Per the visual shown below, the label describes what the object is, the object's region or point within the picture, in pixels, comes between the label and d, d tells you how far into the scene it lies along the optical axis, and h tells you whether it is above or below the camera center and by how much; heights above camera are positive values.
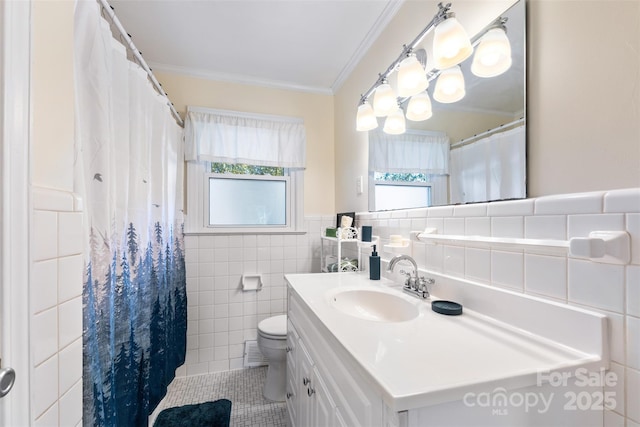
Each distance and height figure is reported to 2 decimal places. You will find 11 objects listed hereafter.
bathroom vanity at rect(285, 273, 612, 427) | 0.53 -0.34
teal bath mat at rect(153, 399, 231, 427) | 1.55 -1.22
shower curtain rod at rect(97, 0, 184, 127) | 0.98 +0.76
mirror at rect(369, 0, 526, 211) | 0.83 +0.31
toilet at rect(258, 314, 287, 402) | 1.71 -0.91
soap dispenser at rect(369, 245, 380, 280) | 1.44 -0.28
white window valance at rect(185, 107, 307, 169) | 2.06 +0.64
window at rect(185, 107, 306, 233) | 2.09 +0.38
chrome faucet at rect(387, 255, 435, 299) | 1.09 -0.29
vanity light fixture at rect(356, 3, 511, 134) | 0.88 +0.59
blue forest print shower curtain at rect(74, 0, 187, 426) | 0.88 -0.05
